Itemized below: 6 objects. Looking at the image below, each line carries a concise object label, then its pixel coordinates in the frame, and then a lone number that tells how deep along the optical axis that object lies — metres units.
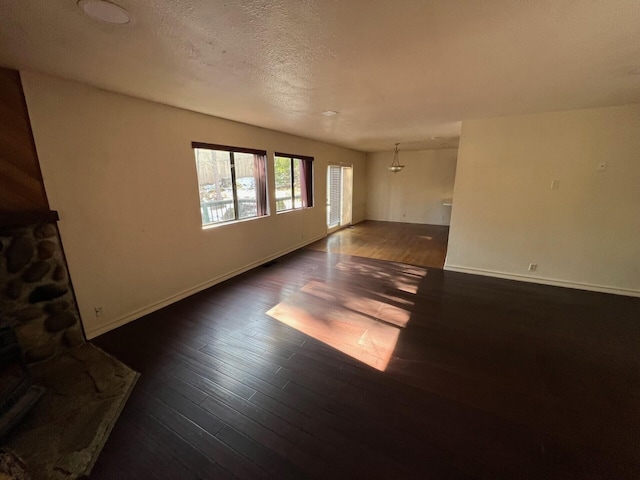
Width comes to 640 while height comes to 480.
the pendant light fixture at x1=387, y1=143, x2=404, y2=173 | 8.31
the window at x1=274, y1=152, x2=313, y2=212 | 5.16
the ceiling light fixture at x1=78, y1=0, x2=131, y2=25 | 1.23
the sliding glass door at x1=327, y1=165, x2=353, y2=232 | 7.41
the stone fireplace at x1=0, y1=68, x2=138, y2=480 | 1.53
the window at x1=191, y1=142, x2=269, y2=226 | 3.69
